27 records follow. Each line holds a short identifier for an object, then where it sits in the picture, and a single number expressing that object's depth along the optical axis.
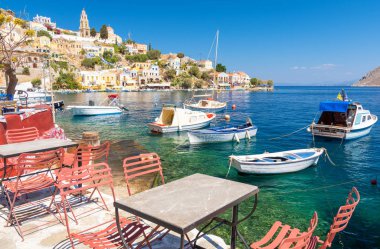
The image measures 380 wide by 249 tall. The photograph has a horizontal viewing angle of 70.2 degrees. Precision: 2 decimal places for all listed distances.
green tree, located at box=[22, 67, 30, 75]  100.54
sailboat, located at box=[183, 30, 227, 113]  42.44
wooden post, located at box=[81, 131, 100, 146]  12.61
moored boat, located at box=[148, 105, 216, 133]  23.59
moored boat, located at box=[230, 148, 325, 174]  12.62
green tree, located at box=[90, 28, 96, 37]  176.75
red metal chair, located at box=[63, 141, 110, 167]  5.79
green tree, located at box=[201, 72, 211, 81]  162.25
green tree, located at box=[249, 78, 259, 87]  183.88
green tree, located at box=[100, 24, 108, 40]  176.75
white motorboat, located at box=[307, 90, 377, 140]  21.66
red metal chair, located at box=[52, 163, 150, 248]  3.28
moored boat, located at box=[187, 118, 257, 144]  19.66
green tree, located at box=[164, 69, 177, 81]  147.62
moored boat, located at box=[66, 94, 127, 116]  36.16
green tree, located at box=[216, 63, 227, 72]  186.25
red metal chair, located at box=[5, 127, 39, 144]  7.25
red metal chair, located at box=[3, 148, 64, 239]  4.67
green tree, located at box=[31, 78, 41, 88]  95.94
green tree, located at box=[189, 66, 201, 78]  159.00
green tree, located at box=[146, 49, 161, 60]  174.00
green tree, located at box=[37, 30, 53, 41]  139.70
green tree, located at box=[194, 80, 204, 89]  148.25
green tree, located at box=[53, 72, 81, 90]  110.06
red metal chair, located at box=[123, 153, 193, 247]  4.29
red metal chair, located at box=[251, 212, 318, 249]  2.97
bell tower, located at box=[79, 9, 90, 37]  172.75
